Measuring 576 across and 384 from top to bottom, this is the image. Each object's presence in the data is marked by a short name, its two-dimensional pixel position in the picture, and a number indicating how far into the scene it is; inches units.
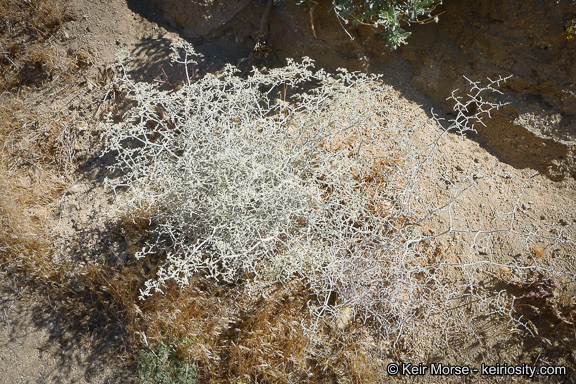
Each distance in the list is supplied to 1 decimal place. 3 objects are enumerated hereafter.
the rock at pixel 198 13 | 126.1
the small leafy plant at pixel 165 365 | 101.0
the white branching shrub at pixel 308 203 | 94.0
